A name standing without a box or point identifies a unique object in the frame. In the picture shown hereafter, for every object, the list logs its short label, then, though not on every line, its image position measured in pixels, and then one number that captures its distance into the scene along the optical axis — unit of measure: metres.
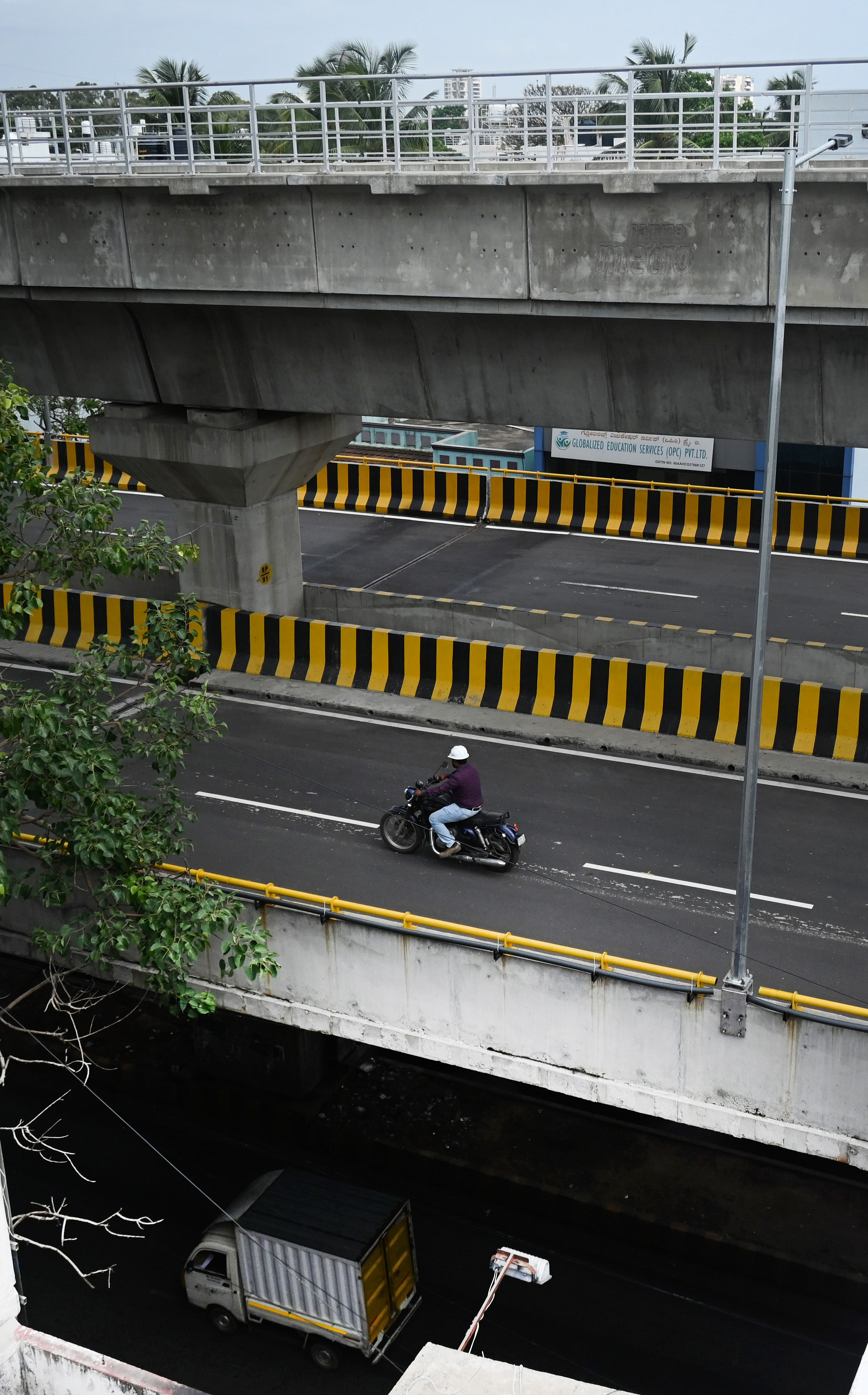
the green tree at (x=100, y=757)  11.98
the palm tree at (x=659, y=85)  40.53
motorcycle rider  15.01
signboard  36.12
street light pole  9.67
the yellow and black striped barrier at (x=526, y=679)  18.52
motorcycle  15.39
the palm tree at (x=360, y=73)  42.25
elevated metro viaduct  14.96
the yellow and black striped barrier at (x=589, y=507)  29.16
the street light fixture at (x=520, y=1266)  8.65
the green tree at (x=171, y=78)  38.25
